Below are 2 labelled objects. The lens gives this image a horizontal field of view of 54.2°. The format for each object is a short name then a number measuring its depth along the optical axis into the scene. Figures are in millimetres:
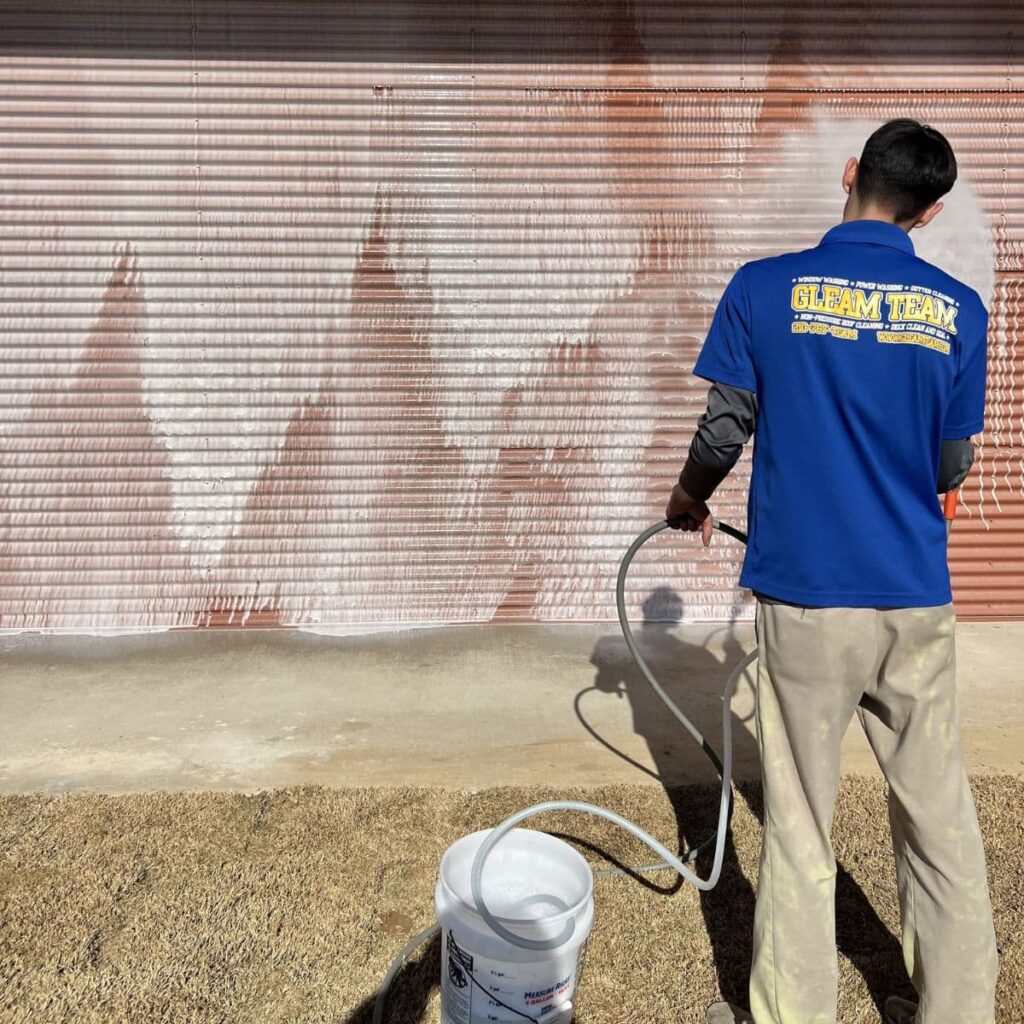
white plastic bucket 1975
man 2045
